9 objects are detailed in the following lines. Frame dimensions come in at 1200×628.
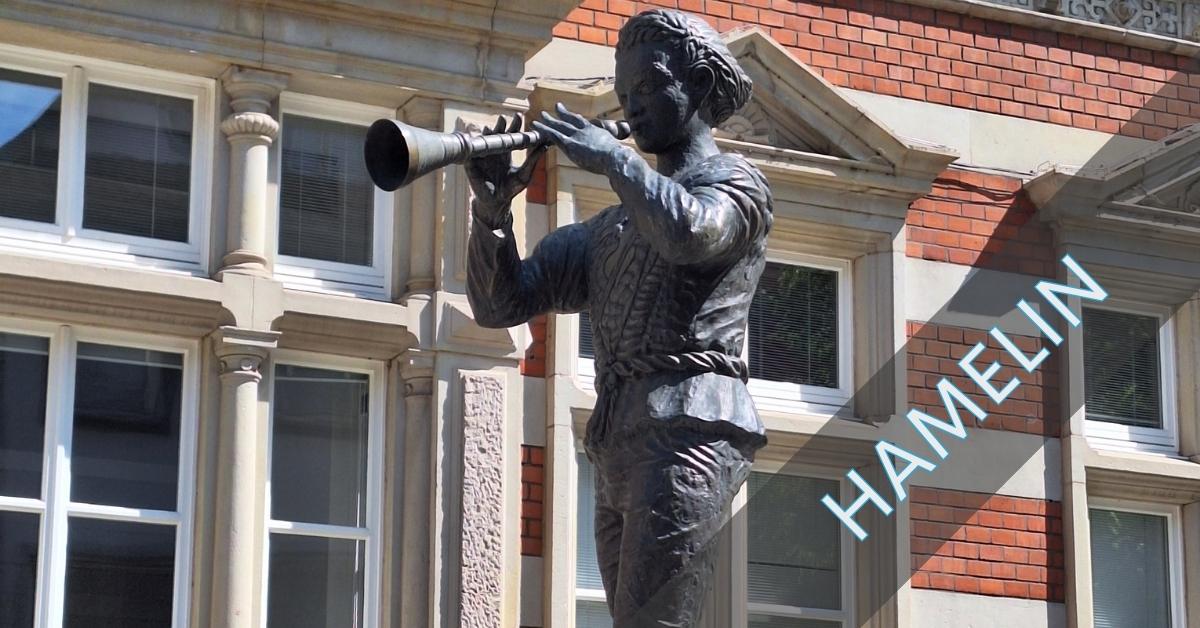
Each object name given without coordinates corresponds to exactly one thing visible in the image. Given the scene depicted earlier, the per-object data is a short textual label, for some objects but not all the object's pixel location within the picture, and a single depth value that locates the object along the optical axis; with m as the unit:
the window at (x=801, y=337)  12.64
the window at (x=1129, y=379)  13.43
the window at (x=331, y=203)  11.59
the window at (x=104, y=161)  11.07
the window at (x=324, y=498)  11.18
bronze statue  6.21
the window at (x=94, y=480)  10.70
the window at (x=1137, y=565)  13.23
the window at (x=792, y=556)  12.38
